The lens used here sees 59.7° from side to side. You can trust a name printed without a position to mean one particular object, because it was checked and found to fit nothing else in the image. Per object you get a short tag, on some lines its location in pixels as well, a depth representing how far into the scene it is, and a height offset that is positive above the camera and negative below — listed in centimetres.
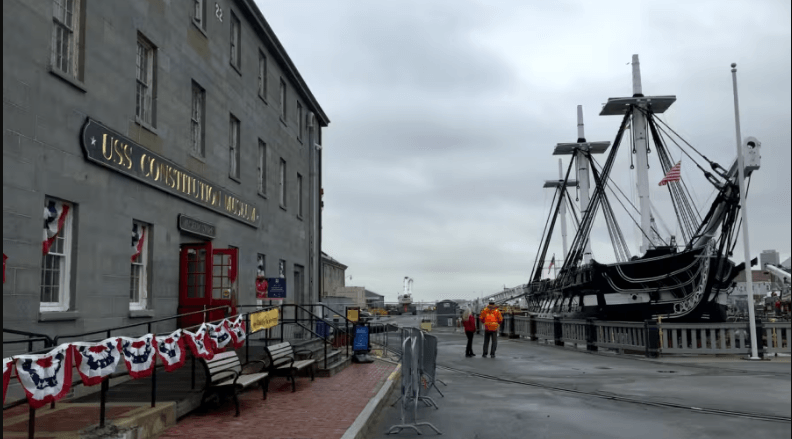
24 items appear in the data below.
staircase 1541 -192
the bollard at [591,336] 2316 -192
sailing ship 3344 +94
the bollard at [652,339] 2017 -175
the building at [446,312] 5191 -260
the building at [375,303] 9433 -326
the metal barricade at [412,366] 1064 -136
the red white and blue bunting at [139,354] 841 -92
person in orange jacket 2173 -130
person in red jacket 2306 -149
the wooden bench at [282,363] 1279 -155
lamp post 2111 +235
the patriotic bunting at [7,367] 625 -79
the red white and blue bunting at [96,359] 730 -86
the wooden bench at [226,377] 1023 -149
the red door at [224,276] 1792 +11
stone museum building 1033 +241
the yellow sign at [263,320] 1318 -78
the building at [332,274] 8158 +75
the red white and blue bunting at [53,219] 1098 +99
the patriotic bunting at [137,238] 1418 +87
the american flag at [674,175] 3400 +514
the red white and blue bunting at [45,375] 632 -89
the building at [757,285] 10451 -95
